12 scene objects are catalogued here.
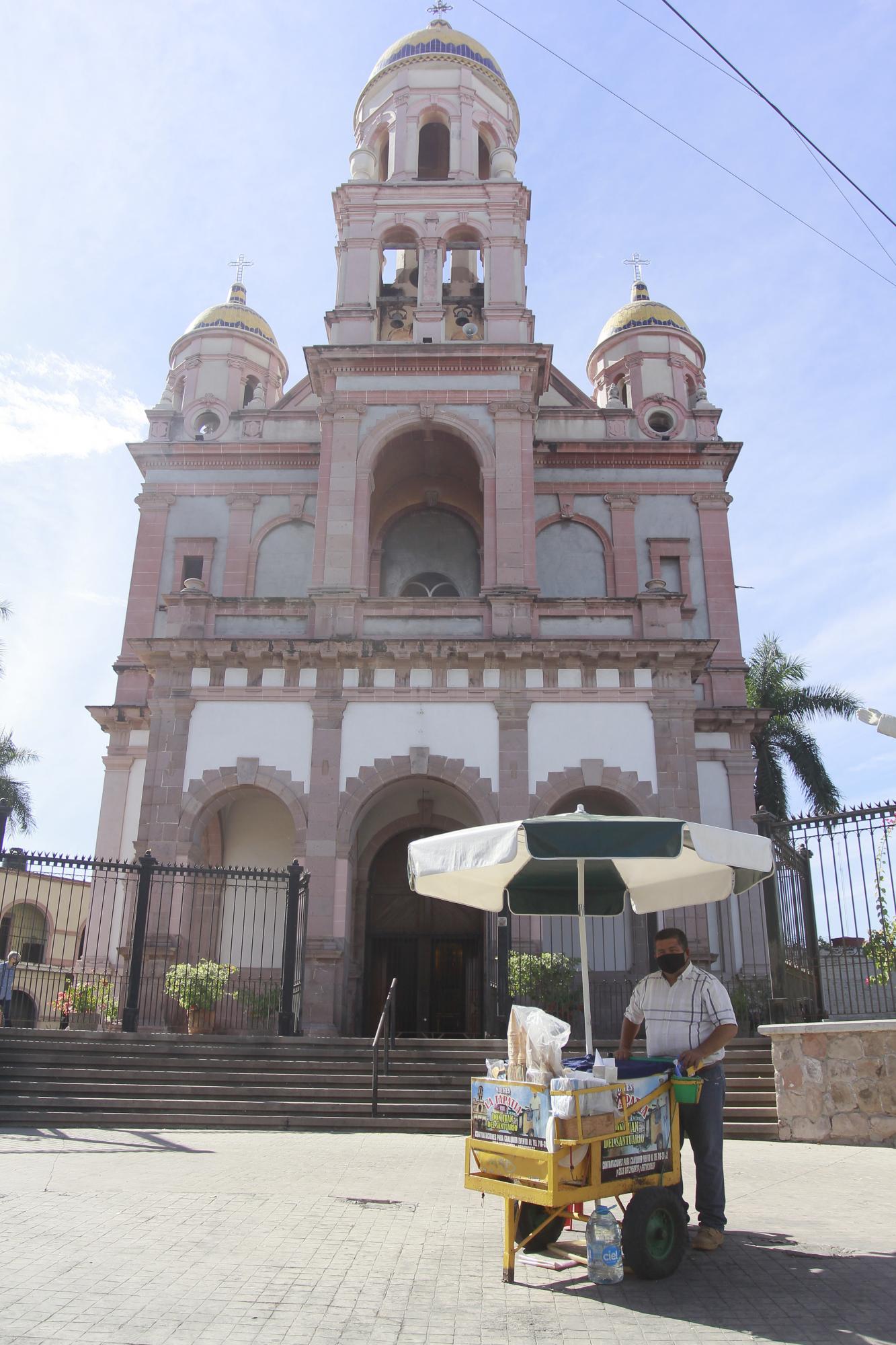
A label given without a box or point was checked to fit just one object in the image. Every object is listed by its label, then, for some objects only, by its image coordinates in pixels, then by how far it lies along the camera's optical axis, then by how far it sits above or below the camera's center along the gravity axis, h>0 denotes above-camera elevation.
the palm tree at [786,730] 32.09 +9.28
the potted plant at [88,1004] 17.02 +0.51
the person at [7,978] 17.47 +0.91
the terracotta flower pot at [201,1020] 16.08 +0.26
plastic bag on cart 5.91 -0.02
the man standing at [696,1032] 6.22 +0.06
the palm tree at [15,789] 36.50 +8.09
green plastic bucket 6.24 -0.26
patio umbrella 6.51 +1.15
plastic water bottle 5.45 -1.01
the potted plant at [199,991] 16.03 +0.67
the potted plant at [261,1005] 16.81 +0.51
